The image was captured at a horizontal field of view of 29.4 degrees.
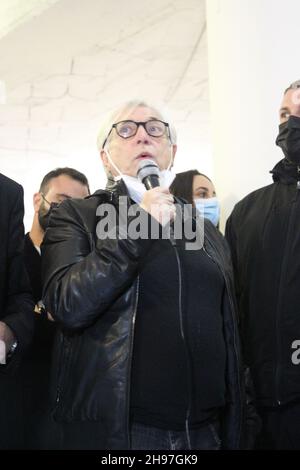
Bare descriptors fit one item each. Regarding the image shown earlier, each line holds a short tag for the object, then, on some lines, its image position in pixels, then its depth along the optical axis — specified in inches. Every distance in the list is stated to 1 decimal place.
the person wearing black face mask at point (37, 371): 80.7
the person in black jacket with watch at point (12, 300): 63.2
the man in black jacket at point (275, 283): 79.0
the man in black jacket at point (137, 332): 60.4
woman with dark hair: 136.1
